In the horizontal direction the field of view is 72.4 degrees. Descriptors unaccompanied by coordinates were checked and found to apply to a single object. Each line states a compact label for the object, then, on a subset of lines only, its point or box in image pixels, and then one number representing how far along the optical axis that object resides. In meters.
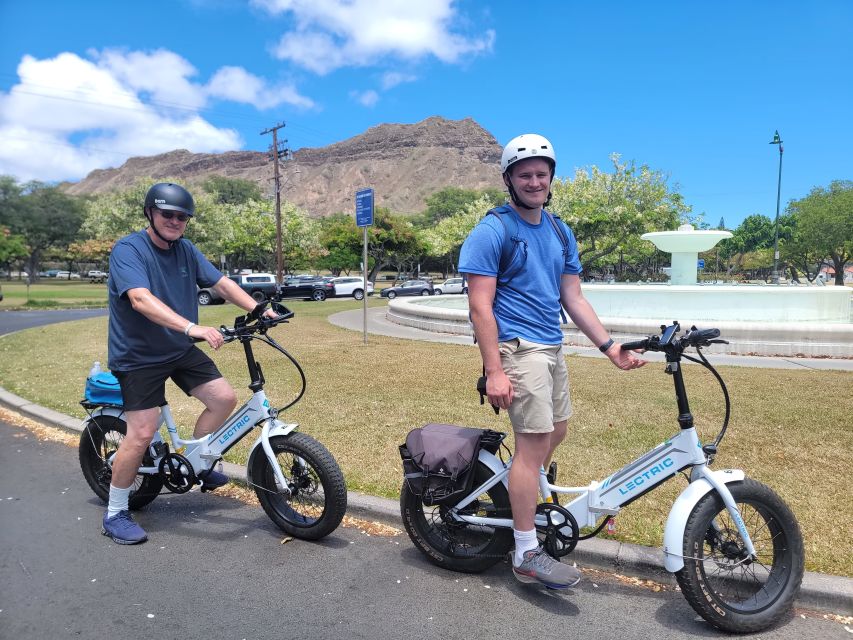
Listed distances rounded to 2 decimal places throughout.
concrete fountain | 9.98
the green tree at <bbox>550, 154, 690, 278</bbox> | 35.53
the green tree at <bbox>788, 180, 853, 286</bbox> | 41.44
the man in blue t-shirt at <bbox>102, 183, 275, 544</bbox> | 3.22
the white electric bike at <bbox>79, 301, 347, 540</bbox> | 3.26
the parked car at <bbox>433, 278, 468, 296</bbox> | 38.02
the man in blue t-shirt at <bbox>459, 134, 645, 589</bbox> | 2.57
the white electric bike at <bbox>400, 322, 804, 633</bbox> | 2.47
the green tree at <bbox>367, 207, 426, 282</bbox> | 48.66
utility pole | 36.84
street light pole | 34.00
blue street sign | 11.76
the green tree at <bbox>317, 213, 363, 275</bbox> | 49.19
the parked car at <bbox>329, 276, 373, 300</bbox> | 35.28
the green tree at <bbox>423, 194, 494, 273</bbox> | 49.97
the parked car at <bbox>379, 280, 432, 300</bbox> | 35.25
